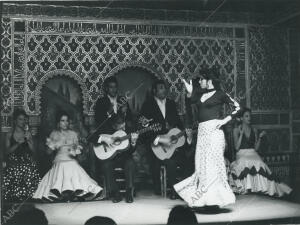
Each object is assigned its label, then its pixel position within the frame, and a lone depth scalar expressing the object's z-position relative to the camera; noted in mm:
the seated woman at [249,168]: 8703
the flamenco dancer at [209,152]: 7535
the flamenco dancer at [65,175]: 8172
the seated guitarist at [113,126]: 8273
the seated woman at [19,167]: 8109
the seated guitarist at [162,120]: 8391
